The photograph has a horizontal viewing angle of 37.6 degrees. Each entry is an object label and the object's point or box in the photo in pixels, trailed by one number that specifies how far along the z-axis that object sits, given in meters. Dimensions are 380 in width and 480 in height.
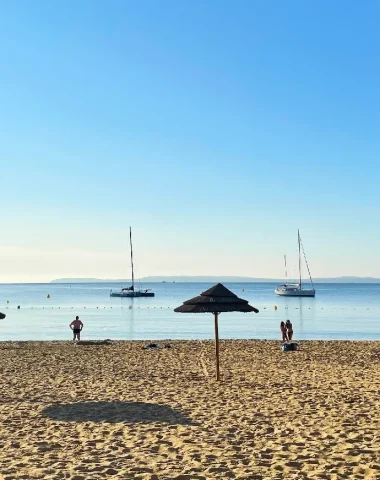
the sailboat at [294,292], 120.71
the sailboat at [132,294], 116.44
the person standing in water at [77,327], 30.48
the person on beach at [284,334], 28.35
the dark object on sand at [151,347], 24.74
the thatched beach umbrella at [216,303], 13.54
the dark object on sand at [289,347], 23.15
